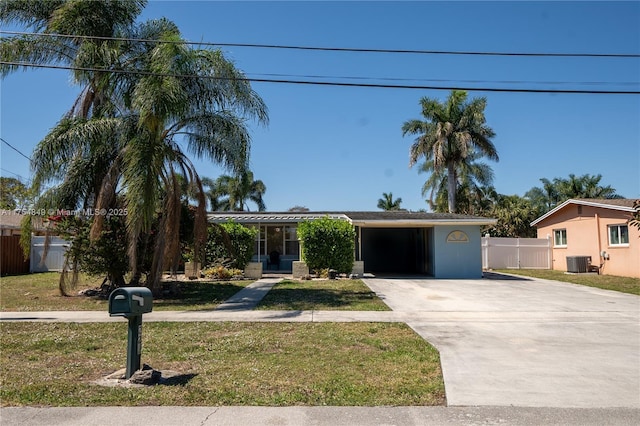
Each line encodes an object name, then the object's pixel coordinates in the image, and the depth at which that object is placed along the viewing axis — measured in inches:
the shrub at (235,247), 816.3
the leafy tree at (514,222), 1402.6
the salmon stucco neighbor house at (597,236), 844.6
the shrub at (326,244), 785.6
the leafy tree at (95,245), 527.8
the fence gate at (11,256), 882.8
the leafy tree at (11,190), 1572.0
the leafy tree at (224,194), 1823.3
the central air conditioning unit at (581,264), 936.5
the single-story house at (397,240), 836.6
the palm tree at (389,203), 2420.0
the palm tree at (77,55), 521.3
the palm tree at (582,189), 1765.5
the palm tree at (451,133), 1301.7
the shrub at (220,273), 773.9
